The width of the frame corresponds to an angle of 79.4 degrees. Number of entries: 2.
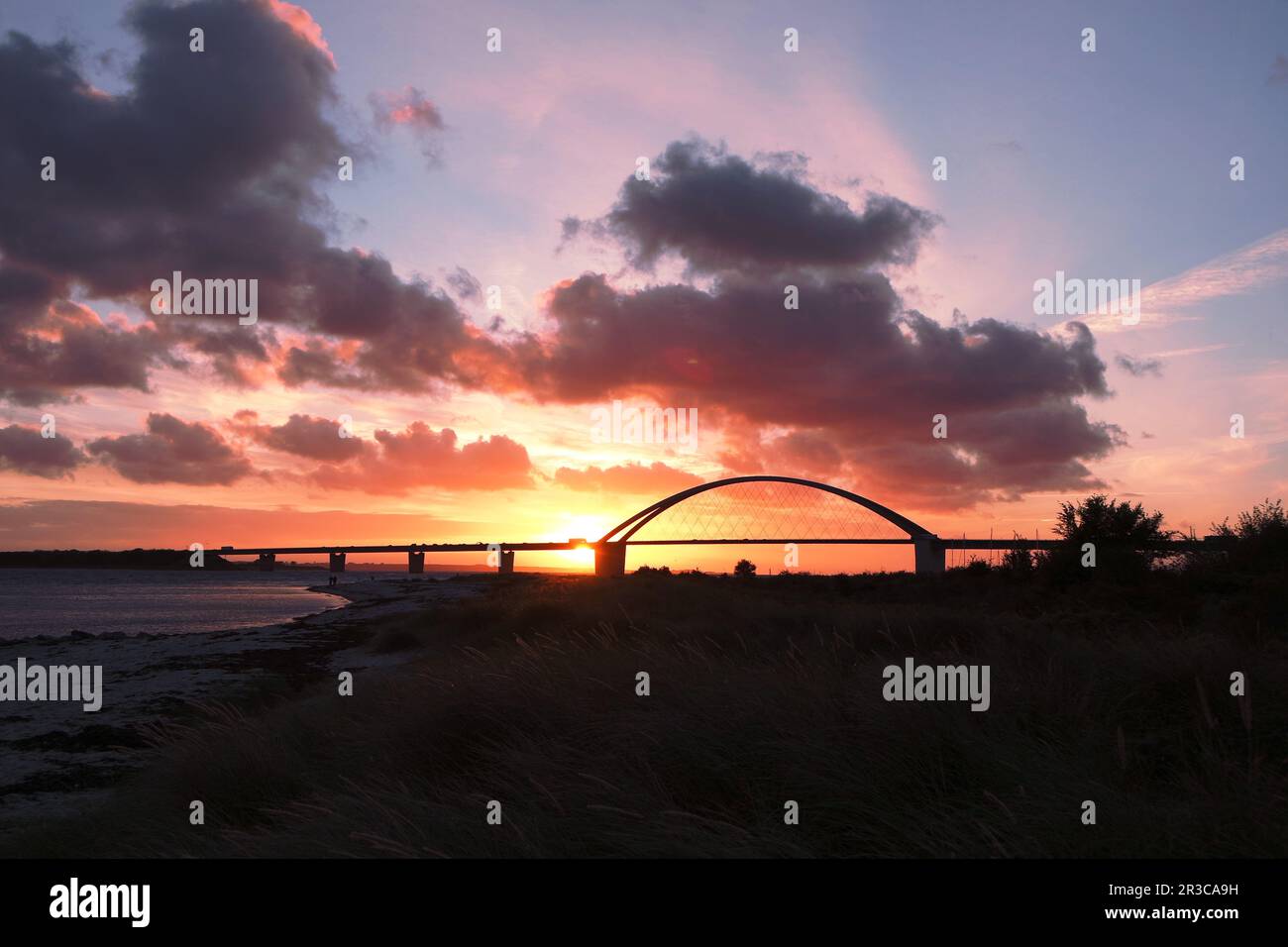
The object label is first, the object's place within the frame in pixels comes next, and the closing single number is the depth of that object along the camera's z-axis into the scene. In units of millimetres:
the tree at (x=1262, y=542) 21656
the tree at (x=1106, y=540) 25797
